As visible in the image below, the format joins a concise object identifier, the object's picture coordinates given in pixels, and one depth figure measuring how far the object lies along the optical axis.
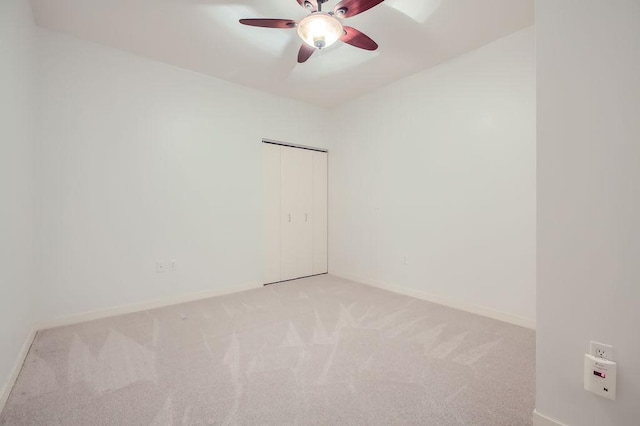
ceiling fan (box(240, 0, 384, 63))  1.88
